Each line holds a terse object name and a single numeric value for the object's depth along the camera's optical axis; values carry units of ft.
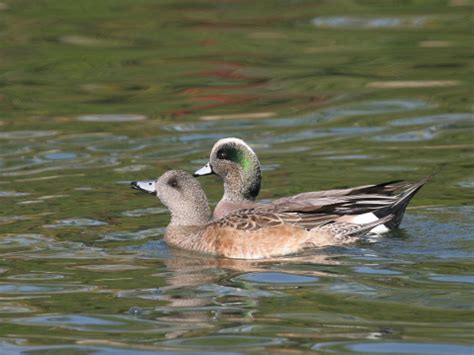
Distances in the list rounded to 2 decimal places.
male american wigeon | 64.90
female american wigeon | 63.93
